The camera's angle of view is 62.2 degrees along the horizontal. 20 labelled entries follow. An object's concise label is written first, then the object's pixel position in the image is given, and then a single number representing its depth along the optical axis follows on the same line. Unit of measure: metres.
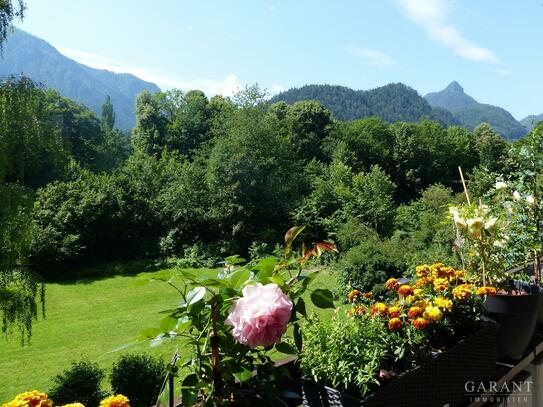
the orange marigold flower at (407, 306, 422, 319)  1.28
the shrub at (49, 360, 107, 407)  4.00
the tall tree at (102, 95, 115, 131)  51.14
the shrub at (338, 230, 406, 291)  8.09
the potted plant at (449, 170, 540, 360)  1.58
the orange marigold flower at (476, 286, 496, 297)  1.57
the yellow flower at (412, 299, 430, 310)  1.36
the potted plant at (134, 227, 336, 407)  0.74
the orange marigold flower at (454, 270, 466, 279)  1.76
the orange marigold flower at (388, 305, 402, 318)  1.28
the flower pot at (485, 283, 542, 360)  1.58
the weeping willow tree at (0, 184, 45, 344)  4.25
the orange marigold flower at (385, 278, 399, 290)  1.57
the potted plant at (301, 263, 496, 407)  0.99
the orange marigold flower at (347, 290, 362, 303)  1.48
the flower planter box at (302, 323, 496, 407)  0.97
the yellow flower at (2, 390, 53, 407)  0.66
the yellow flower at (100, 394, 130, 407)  0.68
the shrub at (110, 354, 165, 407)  4.23
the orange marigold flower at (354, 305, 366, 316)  1.30
